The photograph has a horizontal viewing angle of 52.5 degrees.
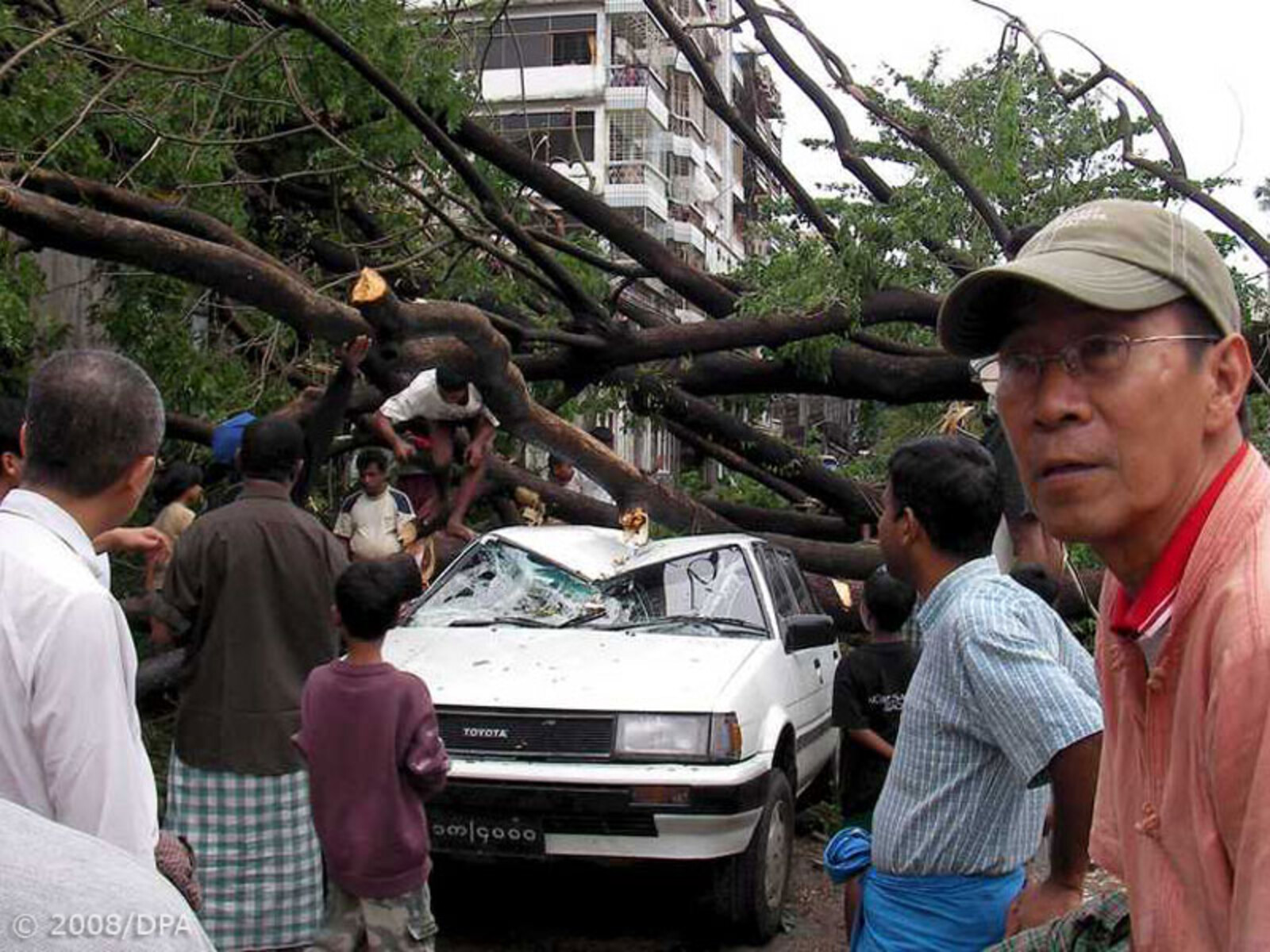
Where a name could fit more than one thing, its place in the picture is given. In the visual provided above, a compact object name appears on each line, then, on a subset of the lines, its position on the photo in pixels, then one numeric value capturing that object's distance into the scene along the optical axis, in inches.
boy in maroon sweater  153.2
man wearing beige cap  53.0
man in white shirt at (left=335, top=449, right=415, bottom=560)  298.5
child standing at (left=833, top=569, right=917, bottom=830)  185.0
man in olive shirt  167.3
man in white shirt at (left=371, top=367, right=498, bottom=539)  287.7
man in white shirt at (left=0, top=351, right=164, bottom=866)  86.6
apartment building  1151.6
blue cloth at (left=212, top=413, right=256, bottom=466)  210.7
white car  191.8
